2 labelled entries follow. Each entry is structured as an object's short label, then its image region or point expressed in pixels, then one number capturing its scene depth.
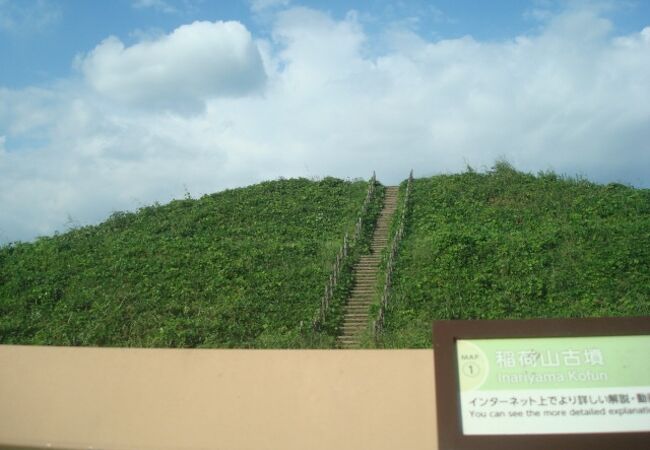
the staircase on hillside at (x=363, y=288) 16.16
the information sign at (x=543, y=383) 6.32
